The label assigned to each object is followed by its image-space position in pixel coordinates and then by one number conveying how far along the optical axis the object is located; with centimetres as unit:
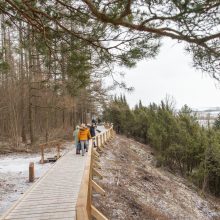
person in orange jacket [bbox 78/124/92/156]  1574
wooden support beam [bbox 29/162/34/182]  1346
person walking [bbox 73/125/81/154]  1683
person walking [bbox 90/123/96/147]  2149
